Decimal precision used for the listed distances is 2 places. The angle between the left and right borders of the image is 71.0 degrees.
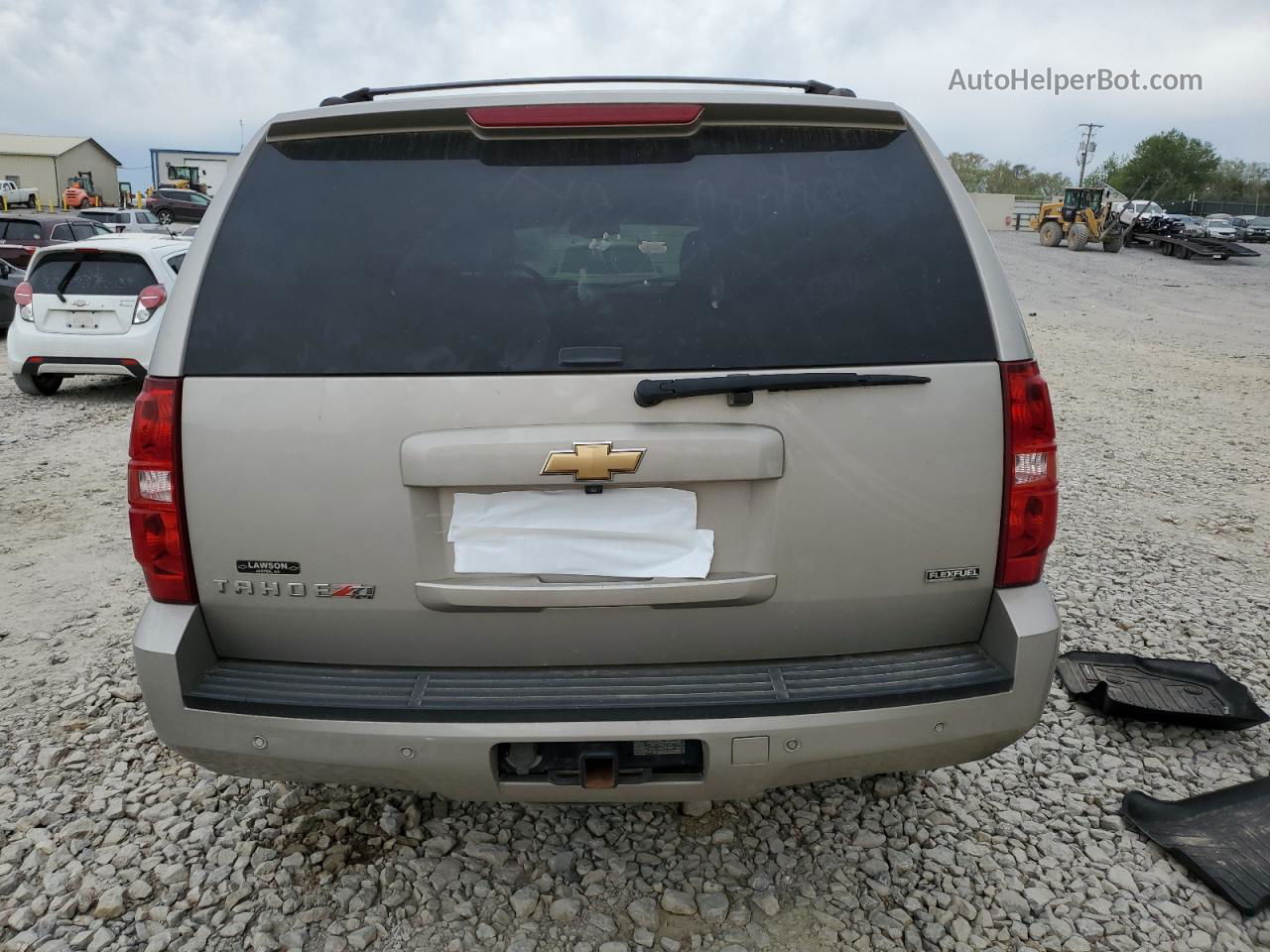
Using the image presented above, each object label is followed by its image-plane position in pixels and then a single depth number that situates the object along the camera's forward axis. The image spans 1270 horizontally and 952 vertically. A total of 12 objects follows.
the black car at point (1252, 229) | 45.03
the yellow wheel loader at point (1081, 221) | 33.47
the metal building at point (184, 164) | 54.81
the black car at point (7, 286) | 13.24
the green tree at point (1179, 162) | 75.00
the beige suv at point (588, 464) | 2.03
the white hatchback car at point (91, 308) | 9.37
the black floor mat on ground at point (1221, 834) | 2.53
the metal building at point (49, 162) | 67.75
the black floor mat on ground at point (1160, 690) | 3.38
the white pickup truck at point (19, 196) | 48.88
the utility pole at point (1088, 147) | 62.88
